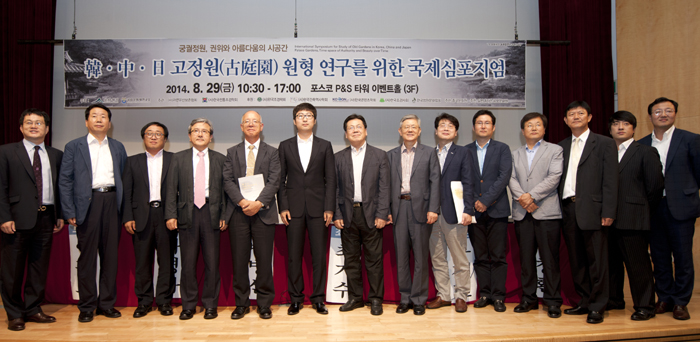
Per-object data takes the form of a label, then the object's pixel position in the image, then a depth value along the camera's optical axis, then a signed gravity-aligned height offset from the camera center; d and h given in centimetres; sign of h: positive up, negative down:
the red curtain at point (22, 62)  474 +150
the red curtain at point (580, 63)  480 +149
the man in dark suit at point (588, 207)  279 -17
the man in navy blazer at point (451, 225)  303 -33
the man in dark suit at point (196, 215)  293 -24
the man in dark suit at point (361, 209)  302 -20
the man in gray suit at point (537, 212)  295 -22
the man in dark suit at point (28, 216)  278 -23
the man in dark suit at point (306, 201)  300 -14
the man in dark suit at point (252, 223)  295 -30
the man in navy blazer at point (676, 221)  286 -29
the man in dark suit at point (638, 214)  283 -22
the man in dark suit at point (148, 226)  299 -32
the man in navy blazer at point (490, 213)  305 -24
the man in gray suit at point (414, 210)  301 -21
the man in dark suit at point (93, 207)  290 -18
